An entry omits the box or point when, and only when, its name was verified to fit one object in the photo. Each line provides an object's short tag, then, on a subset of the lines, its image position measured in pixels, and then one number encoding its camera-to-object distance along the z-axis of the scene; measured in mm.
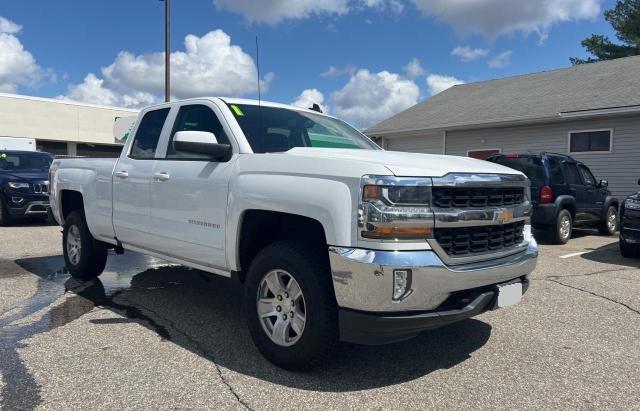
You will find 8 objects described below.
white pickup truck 3021
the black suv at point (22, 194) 11367
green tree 27203
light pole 18656
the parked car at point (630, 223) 7676
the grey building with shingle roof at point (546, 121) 13844
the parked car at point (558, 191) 9633
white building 34719
